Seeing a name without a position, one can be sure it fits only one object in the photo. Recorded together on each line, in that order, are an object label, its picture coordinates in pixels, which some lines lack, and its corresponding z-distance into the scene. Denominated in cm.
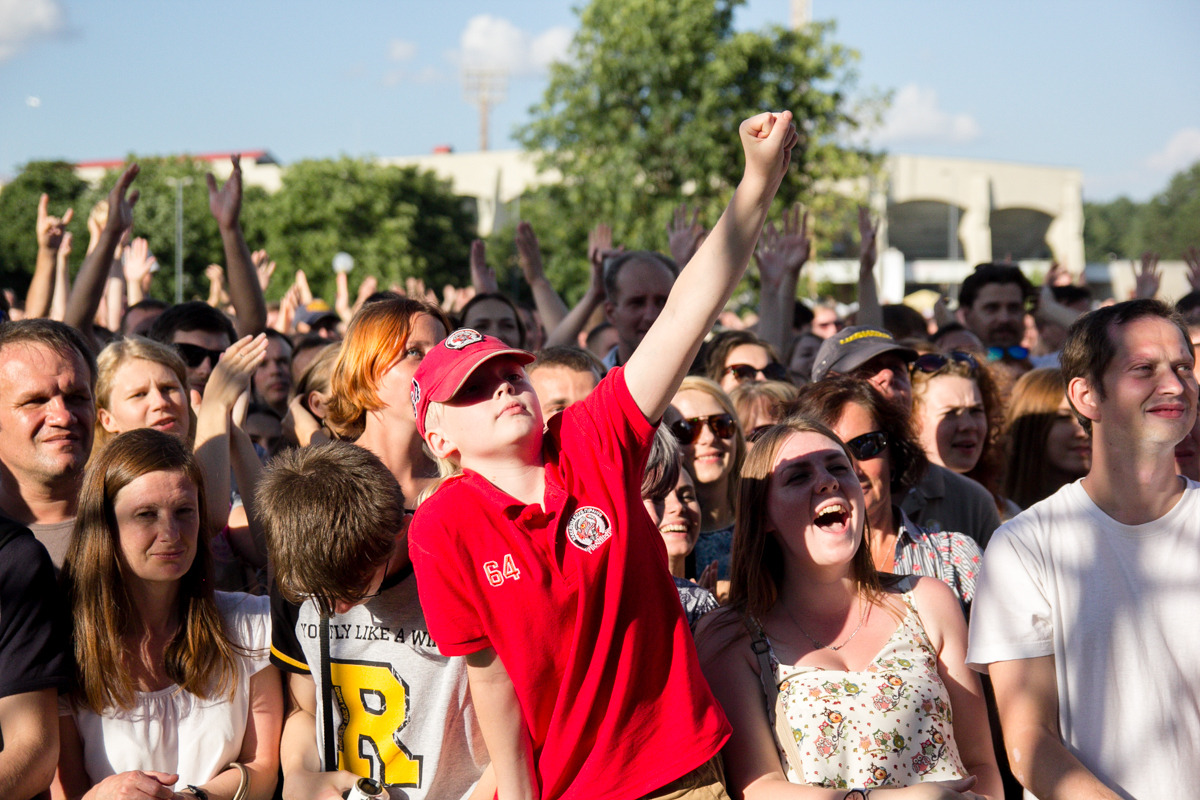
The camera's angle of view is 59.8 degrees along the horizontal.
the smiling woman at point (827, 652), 255
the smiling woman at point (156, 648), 286
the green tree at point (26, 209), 4616
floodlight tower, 8681
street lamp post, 4374
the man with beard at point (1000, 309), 687
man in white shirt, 259
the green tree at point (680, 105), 2795
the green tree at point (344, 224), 4550
